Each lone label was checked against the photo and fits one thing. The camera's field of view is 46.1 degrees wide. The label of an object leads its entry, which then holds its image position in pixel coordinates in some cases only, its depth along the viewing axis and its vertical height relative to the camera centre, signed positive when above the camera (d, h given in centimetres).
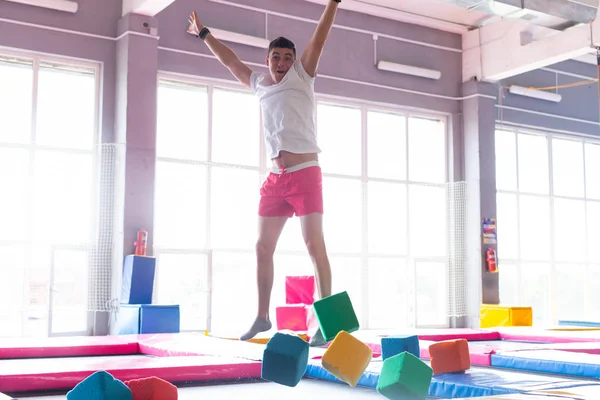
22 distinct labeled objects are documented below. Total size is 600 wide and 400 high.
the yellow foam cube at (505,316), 1011 -74
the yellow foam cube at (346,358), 278 -37
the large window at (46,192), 853 +87
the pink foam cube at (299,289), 898 -32
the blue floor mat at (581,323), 1051 -88
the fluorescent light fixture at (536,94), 1246 +307
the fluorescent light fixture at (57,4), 859 +317
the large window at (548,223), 1272 +79
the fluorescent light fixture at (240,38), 961 +312
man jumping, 312 +49
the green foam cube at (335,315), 287 -21
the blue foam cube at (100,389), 247 -44
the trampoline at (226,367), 367 -62
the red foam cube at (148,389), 260 -46
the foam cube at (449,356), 383 -50
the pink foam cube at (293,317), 866 -65
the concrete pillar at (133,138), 866 +155
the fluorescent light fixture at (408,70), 1127 +315
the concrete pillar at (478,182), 1148 +136
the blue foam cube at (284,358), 275 -37
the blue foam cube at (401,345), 349 -40
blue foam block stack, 778 -49
